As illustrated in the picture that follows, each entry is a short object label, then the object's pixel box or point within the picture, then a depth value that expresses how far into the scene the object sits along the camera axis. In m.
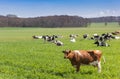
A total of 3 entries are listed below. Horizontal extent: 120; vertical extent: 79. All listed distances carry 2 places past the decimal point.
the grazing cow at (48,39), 44.53
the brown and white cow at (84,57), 16.92
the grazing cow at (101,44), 34.18
